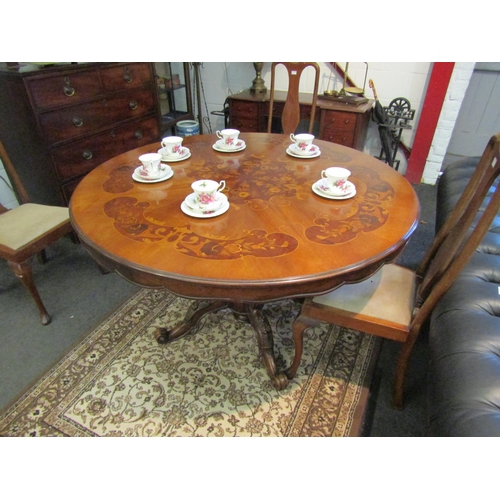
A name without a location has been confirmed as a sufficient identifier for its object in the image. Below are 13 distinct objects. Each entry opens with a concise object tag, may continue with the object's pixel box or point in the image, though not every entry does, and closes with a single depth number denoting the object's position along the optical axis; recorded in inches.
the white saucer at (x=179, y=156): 58.3
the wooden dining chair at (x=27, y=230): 61.3
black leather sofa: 31.8
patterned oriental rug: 50.4
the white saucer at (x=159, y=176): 51.0
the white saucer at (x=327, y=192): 46.7
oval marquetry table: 34.3
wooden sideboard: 105.3
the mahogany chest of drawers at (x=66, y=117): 74.0
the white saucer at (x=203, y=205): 42.5
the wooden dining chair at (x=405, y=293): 39.6
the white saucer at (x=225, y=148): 63.8
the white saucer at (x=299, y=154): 61.1
